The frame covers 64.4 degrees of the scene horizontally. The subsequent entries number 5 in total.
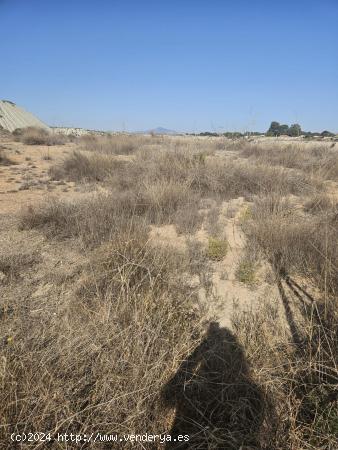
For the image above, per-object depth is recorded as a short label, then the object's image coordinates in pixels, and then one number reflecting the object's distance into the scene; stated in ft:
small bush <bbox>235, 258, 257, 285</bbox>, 9.83
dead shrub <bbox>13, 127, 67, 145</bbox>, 51.01
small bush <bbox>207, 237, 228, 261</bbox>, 11.44
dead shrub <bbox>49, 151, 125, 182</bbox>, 25.16
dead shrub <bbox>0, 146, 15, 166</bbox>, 31.63
